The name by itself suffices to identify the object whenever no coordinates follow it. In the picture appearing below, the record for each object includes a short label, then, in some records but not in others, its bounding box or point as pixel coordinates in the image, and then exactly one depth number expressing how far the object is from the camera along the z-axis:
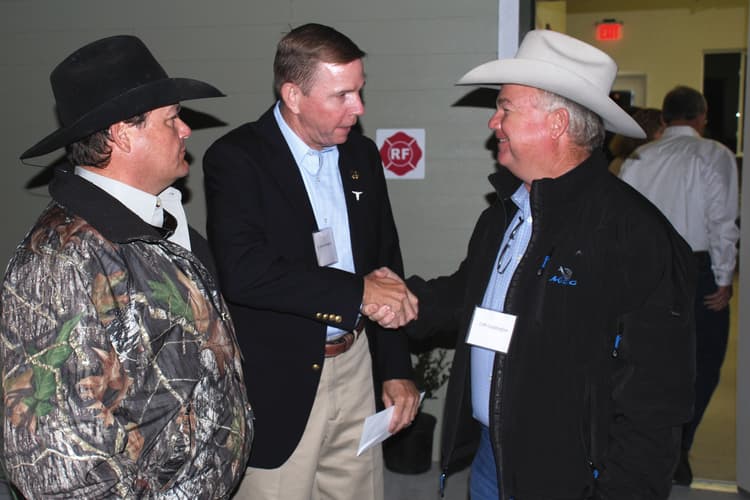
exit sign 12.41
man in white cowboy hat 1.80
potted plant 4.17
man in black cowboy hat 1.44
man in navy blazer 2.22
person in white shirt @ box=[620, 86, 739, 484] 4.26
